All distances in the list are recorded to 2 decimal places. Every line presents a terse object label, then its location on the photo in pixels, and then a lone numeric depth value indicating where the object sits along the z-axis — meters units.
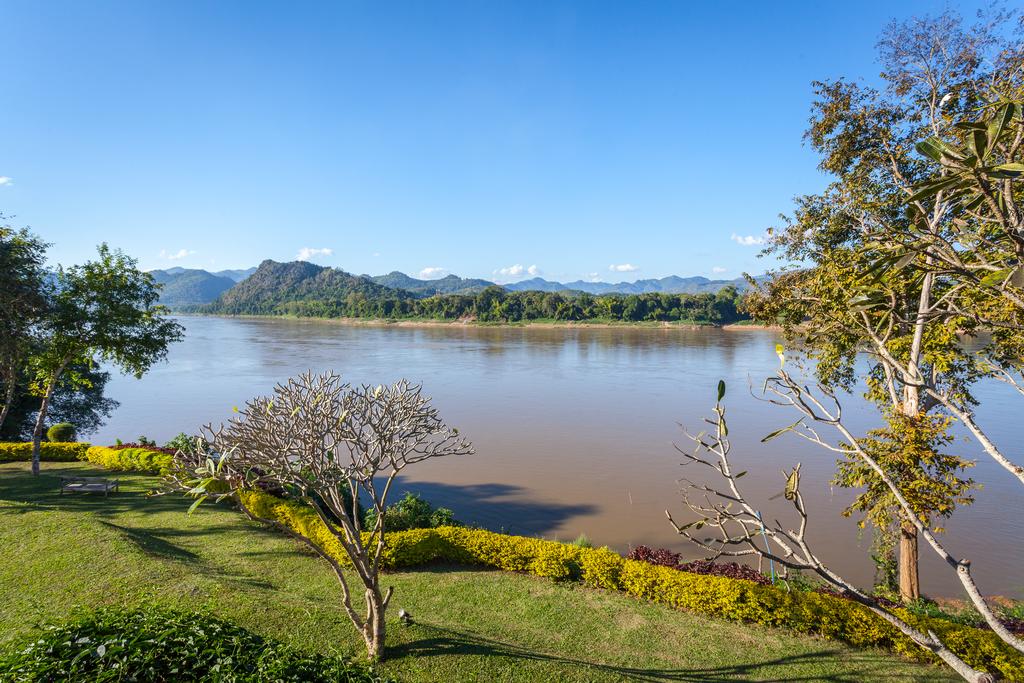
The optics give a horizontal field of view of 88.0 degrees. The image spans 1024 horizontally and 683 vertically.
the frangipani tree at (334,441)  5.98
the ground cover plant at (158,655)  3.41
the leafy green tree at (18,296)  13.04
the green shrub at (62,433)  19.75
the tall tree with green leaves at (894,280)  8.84
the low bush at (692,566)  9.31
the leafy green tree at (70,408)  21.88
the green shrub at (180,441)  16.14
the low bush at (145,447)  17.12
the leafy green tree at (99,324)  15.65
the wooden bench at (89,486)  13.60
